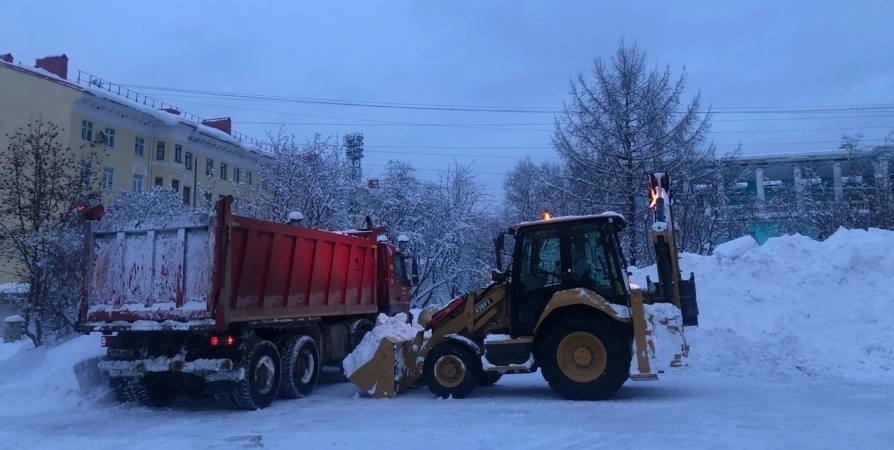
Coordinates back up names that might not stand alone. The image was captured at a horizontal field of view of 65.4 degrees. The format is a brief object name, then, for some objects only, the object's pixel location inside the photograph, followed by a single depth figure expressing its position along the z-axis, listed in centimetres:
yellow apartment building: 3519
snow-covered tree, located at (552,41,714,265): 2122
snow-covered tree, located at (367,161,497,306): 2927
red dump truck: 922
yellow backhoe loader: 976
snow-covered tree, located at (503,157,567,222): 2400
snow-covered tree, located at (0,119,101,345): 1483
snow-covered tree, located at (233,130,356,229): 2577
